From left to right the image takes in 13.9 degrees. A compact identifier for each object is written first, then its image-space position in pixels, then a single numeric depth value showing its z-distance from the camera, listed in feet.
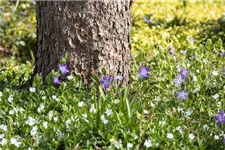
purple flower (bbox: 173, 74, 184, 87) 21.86
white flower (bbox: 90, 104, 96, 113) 19.43
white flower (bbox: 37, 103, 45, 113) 20.23
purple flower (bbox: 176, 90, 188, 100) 20.57
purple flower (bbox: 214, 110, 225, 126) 18.77
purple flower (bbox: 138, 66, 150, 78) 22.26
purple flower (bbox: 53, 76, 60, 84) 21.84
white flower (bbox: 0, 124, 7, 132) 18.50
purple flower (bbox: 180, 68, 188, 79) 21.94
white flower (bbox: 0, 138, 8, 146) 17.61
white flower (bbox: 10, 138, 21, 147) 17.50
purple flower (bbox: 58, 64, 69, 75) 21.85
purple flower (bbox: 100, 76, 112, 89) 21.56
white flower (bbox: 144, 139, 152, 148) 17.11
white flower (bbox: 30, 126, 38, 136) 18.19
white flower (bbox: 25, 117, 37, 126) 18.84
